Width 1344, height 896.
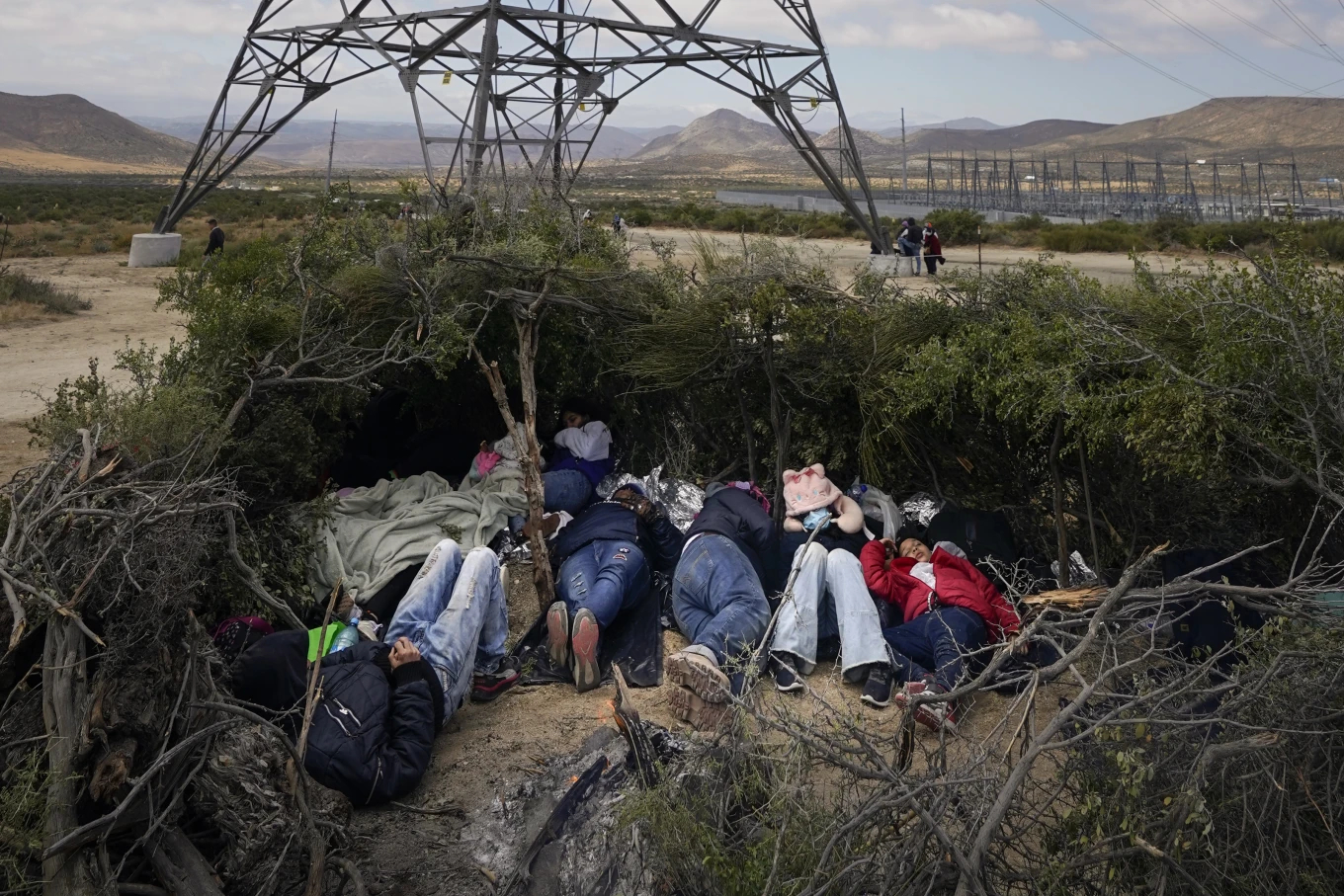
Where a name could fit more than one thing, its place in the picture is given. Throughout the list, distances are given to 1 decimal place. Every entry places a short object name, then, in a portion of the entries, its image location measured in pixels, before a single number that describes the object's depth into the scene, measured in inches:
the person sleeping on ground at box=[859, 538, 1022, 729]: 188.2
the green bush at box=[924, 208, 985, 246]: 1175.6
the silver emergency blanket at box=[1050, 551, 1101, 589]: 226.4
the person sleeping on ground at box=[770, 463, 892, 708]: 193.3
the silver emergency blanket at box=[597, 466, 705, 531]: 254.8
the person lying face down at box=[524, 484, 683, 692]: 195.6
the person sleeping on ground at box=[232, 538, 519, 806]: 149.4
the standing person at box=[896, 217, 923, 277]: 754.2
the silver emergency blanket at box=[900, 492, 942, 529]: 247.6
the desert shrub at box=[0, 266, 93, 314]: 627.8
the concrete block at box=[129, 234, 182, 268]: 832.9
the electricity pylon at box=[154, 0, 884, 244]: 466.0
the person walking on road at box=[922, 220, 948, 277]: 740.6
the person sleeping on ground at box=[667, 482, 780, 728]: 174.2
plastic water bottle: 174.9
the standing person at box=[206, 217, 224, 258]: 737.0
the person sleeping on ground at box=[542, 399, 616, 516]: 254.8
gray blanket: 218.8
